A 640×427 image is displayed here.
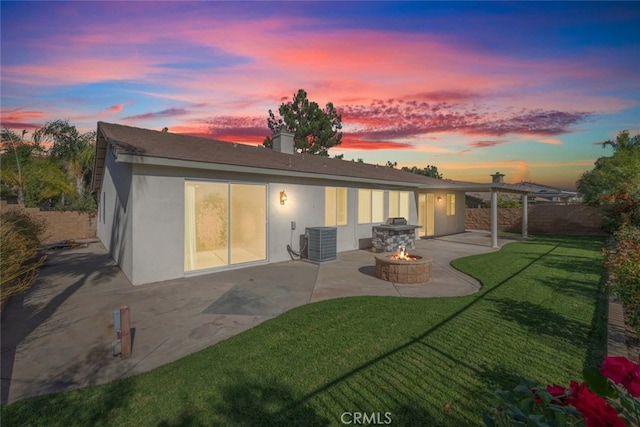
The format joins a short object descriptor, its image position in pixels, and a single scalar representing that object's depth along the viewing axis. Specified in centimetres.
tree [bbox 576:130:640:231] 1143
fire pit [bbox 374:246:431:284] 727
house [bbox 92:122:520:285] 745
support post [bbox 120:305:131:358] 391
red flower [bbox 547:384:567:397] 149
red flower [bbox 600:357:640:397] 123
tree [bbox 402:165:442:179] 5150
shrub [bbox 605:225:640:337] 392
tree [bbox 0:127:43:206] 2183
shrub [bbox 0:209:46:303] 437
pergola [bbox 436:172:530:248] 1341
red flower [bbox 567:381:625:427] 112
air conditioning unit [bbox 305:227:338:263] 993
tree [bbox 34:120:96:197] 2631
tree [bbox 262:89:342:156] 3067
